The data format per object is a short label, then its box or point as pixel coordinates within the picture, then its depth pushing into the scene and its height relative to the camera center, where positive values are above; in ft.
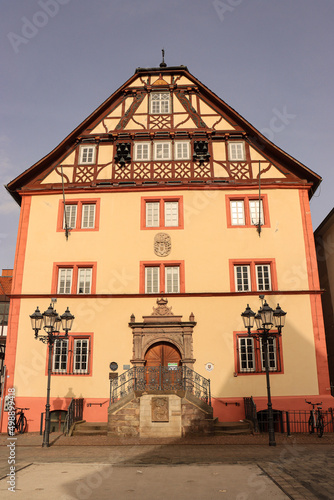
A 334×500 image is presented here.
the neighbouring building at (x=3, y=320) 118.73 +21.81
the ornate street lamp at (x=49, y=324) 52.60 +9.47
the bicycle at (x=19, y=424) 65.88 -2.26
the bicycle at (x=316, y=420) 59.68 -2.05
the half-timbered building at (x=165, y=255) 69.26 +23.41
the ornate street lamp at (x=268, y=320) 52.49 +9.39
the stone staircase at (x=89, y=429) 61.26 -2.87
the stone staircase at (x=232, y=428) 60.08 -2.91
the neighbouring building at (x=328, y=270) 86.38 +25.05
